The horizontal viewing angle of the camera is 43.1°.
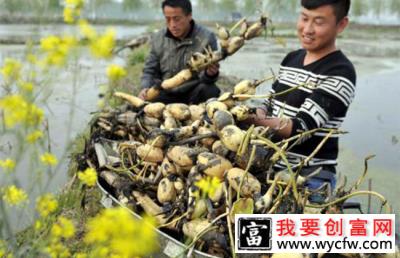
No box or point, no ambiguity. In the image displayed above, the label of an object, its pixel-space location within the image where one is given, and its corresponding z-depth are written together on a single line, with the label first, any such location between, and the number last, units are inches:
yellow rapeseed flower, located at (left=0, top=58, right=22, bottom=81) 54.4
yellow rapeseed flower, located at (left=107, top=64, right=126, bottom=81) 49.7
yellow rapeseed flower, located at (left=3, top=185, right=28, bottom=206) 52.2
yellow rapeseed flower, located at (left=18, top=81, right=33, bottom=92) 52.7
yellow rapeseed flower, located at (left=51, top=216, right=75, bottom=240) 47.5
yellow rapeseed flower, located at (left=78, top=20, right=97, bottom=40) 49.1
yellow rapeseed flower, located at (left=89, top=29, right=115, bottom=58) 47.4
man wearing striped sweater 93.6
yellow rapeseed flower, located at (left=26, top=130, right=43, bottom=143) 51.8
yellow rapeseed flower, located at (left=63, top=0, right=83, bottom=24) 55.4
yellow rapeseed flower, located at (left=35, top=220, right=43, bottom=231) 49.1
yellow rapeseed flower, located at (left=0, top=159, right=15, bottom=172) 51.9
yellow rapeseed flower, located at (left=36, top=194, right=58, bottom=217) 50.8
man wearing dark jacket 151.5
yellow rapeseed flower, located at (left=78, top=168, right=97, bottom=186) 52.6
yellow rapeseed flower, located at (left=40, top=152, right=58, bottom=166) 51.6
